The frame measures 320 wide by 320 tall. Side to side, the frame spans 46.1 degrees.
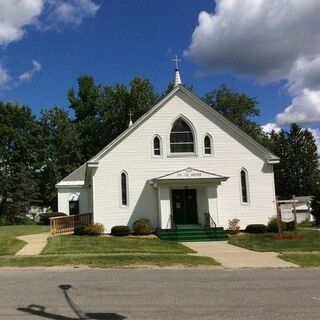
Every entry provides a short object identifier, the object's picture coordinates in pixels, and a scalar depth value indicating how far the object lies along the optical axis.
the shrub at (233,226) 21.04
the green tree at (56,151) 42.68
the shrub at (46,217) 32.09
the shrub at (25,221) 36.72
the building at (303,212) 42.52
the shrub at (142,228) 20.64
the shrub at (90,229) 20.55
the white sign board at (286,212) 18.23
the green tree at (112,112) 43.60
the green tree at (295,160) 63.60
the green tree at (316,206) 28.68
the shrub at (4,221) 35.78
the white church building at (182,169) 21.51
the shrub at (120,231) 20.54
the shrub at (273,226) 20.83
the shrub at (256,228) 21.04
